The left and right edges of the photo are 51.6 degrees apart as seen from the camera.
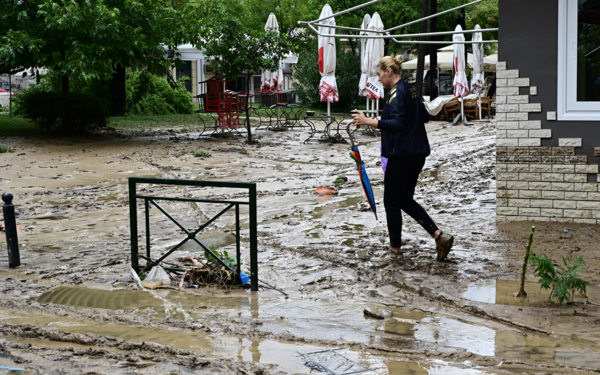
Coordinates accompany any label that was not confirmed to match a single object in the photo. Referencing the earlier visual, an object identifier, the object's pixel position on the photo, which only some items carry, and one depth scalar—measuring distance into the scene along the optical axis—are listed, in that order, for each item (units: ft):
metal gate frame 17.02
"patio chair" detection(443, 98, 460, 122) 79.61
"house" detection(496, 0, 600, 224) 23.35
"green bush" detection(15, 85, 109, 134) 56.03
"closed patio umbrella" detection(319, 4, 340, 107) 61.93
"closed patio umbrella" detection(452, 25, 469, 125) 74.79
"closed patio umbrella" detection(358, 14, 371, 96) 65.05
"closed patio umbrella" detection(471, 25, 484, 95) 79.71
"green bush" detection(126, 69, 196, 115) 89.20
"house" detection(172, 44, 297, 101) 110.20
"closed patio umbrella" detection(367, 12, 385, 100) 62.49
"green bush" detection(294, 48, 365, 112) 108.58
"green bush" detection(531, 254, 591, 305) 15.15
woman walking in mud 19.19
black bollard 20.63
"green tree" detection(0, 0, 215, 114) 49.34
